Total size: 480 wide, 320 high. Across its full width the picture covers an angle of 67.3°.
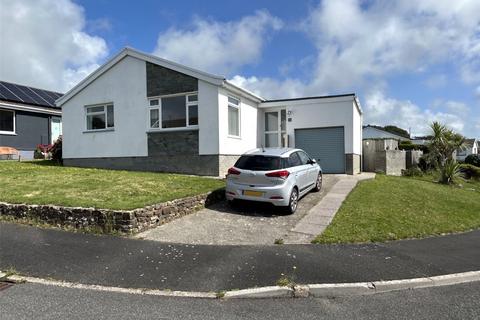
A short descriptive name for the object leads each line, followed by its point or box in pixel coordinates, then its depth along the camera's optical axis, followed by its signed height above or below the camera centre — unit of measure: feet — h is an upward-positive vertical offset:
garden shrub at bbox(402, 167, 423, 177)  66.41 -3.30
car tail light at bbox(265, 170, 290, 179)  30.01 -1.54
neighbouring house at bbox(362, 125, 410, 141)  180.95 +11.48
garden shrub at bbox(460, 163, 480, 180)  76.67 -3.73
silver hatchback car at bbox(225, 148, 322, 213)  29.84 -1.94
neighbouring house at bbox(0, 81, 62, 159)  68.68 +7.92
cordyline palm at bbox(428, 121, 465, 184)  58.75 +1.39
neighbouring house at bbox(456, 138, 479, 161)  189.71 +4.04
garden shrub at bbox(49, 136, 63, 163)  59.62 +1.24
